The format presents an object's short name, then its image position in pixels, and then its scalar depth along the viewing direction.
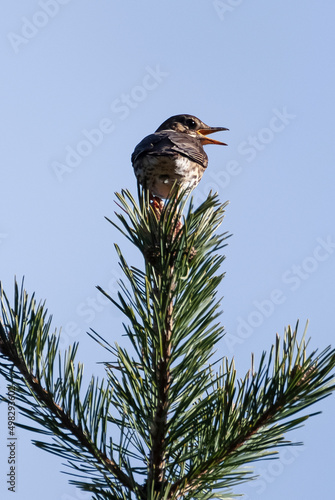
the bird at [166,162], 8.68
